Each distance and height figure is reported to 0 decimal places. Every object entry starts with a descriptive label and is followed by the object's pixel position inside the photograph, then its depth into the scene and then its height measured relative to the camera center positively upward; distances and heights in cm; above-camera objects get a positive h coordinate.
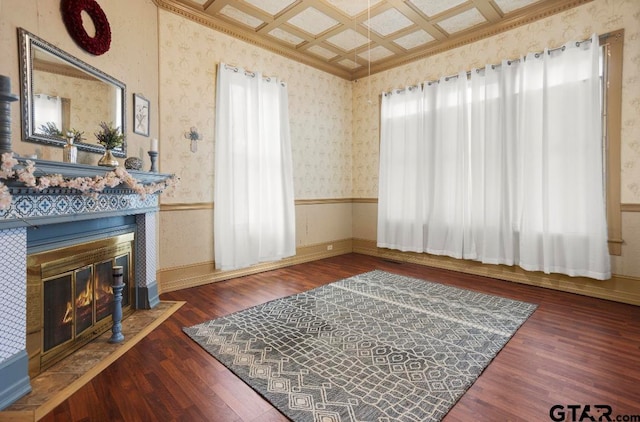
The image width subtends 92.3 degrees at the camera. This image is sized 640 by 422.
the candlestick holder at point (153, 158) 295 +50
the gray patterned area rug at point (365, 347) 172 -104
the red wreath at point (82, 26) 230 +147
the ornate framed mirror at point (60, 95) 200 +86
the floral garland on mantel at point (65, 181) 152 +19
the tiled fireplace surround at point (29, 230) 169 -14
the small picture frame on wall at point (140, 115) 308 +98
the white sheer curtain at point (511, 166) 336 +54
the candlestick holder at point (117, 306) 237 -76
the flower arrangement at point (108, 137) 252 +61
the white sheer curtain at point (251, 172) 399 +52
